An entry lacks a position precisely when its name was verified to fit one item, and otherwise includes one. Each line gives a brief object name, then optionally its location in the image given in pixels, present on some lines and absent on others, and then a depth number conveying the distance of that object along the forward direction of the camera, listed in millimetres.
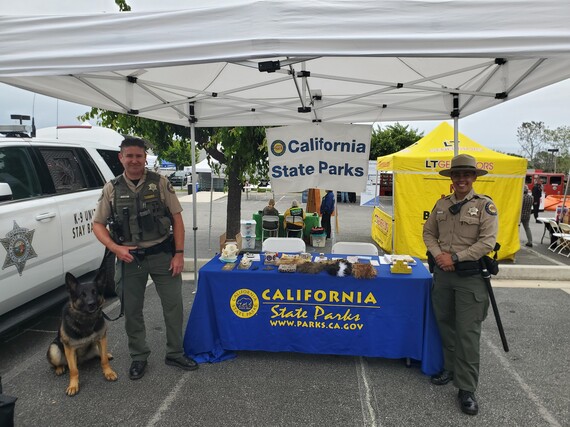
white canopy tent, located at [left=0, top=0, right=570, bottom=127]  1860
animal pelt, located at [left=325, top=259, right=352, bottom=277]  3299
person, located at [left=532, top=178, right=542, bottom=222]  15168
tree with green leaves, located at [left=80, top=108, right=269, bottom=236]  6840
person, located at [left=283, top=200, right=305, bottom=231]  9422
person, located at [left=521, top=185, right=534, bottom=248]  8984
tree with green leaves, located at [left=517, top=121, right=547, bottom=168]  47438
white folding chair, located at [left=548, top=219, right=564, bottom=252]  8797
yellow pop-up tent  7445
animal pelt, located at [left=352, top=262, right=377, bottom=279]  3258
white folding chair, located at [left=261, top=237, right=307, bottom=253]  4668
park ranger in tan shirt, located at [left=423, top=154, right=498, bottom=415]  2725
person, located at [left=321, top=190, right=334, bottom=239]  10469
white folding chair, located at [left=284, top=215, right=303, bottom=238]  9459
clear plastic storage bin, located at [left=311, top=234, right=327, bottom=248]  9422
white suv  3162
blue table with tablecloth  3225
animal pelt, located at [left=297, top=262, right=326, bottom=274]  3342
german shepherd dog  2873
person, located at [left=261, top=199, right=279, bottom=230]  9227
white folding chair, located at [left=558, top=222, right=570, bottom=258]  8570
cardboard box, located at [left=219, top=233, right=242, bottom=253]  6992
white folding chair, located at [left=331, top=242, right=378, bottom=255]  4543
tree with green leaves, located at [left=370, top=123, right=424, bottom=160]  27938
